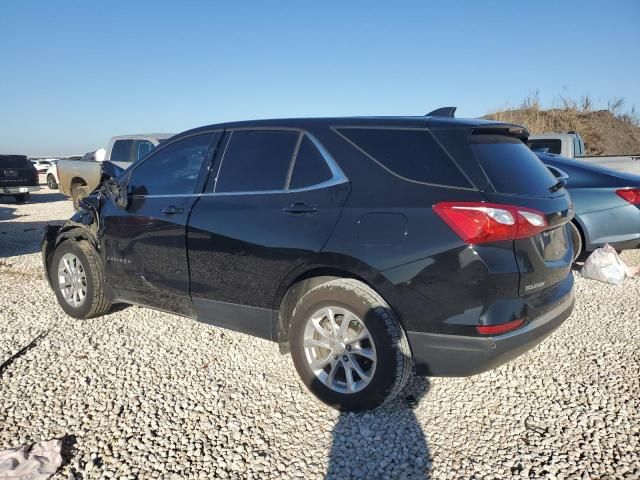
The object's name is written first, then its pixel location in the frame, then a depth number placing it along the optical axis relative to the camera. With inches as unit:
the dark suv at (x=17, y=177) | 568.7
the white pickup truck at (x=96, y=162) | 370.6
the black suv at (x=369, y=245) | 89.2
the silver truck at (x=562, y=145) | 305.7
